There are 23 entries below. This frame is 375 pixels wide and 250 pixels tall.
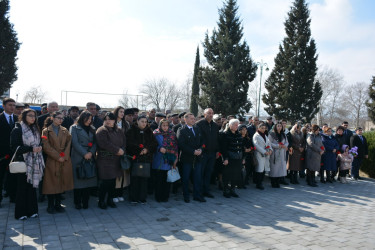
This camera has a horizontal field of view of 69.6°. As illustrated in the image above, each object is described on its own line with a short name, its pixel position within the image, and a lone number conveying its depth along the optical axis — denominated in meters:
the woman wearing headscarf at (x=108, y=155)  5.48
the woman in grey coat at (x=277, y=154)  8.25
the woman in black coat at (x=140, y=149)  5.92
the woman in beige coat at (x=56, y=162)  5.07
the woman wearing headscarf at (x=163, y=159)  6.26
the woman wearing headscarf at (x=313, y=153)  8.77
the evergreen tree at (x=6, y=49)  24.48
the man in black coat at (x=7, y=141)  5.38
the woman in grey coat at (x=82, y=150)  5.39
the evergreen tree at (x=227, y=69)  26.09
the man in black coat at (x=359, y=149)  10.11
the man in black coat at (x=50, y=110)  6.68
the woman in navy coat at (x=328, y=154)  9.27
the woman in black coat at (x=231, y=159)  6.97
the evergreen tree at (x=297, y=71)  27.98
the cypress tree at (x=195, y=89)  34.28
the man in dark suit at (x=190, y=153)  6.35
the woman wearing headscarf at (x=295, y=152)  8.82
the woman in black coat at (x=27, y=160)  4.77
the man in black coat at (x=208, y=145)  6.68
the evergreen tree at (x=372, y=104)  26.38
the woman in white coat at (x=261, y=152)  8.01
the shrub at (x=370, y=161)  10.62
